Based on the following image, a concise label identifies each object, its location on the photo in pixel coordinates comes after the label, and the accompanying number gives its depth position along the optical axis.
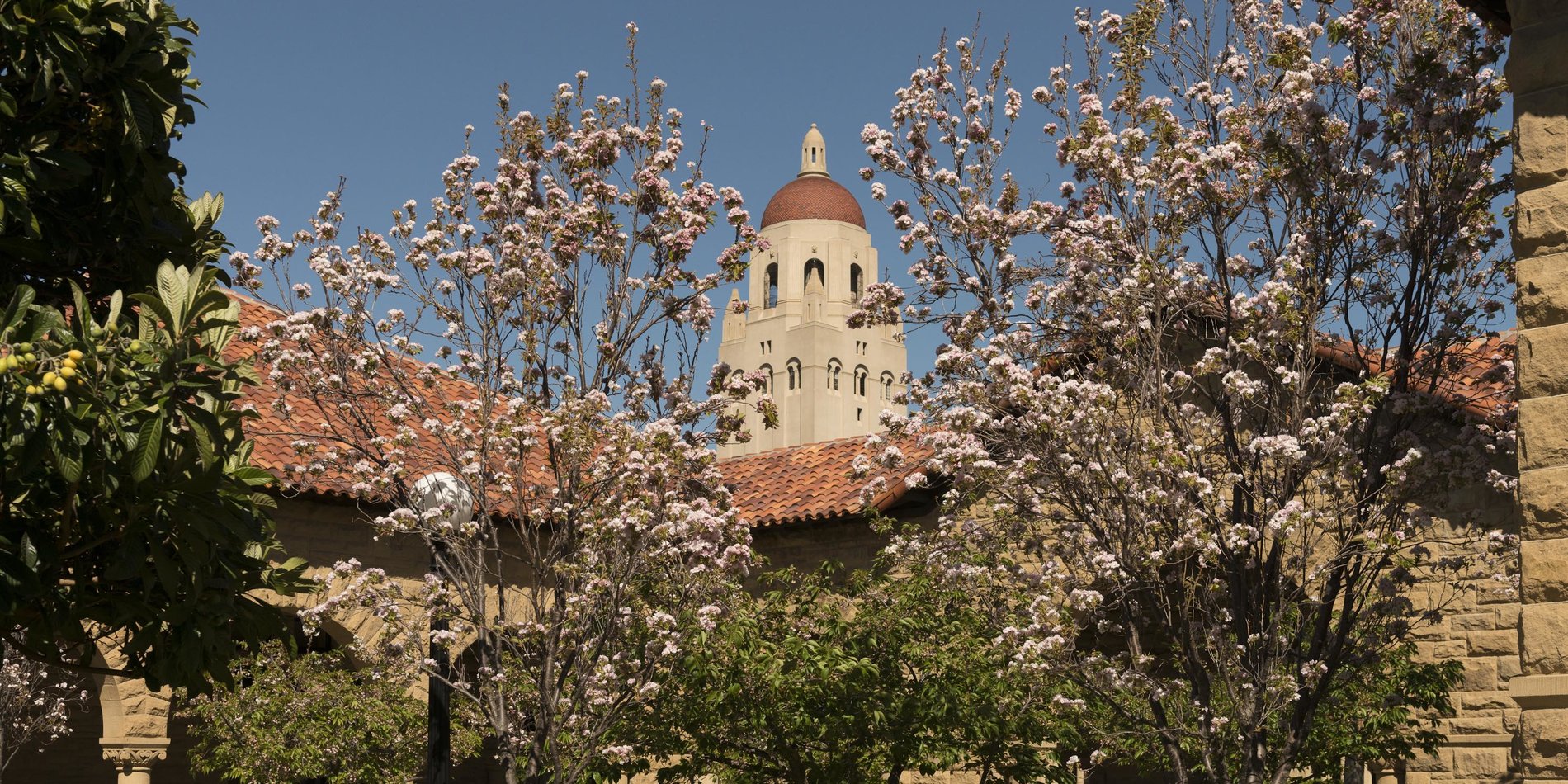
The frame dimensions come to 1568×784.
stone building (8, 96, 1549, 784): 4.82
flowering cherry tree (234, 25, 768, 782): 9.18
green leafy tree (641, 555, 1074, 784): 11.19
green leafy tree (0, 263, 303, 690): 4.91
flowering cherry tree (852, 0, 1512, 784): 7.90
